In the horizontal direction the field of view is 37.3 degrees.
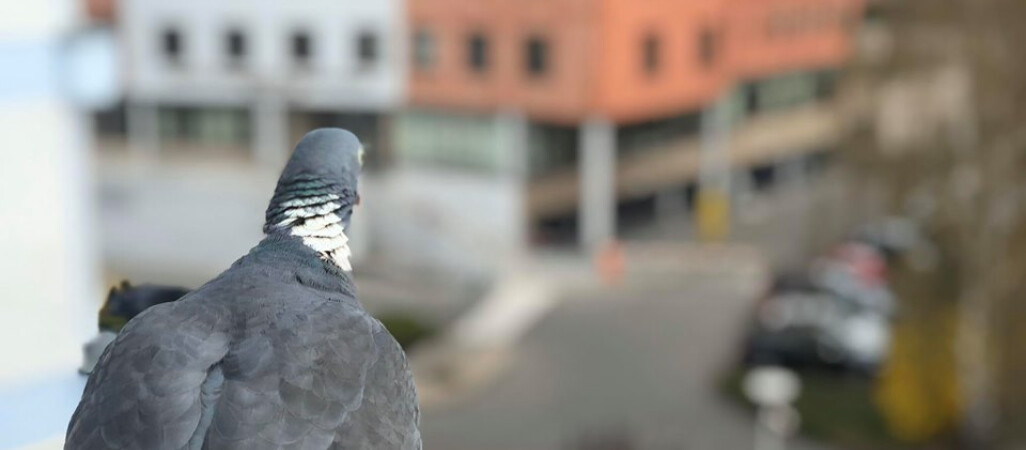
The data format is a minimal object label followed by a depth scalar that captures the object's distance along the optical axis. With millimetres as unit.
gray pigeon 780
